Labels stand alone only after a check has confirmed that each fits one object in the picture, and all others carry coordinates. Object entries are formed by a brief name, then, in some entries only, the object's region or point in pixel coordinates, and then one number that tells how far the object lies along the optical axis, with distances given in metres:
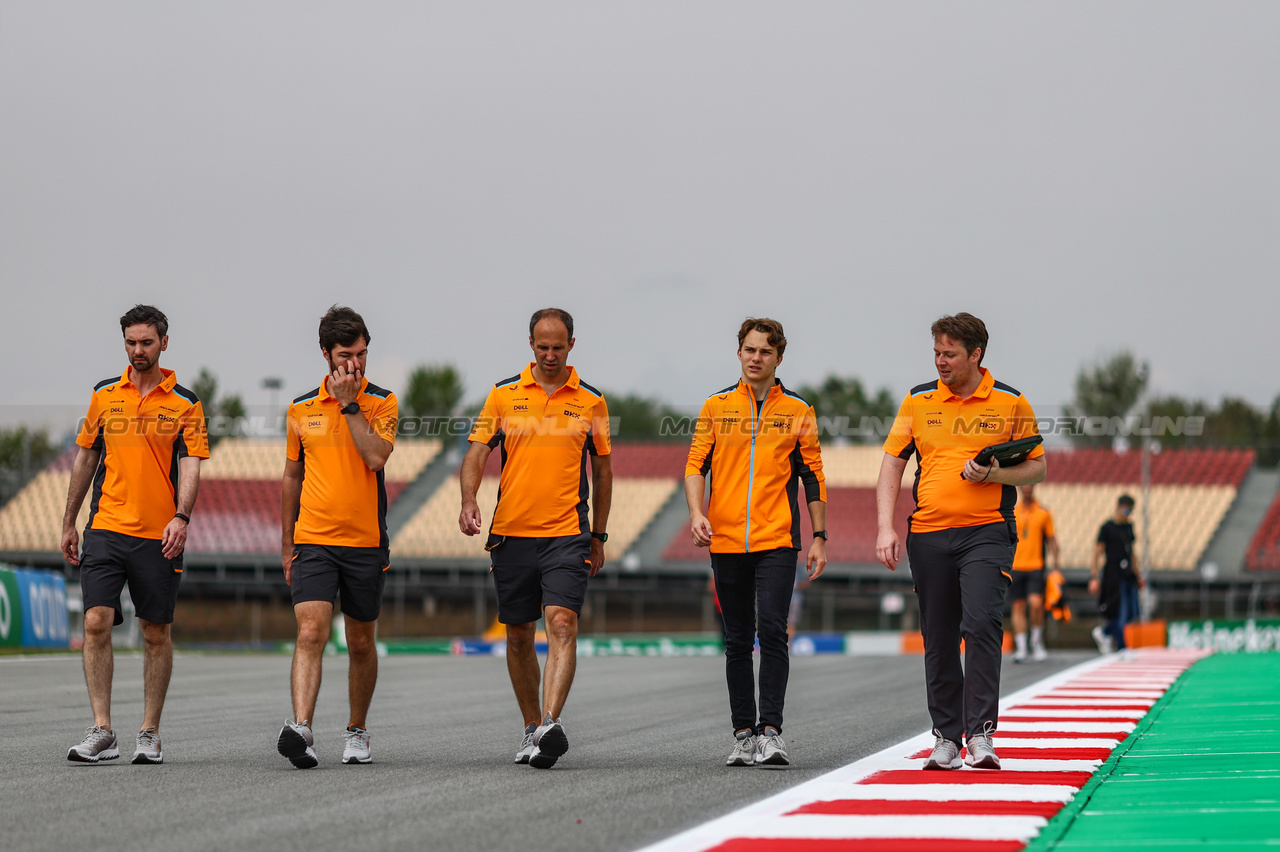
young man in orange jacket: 14.94
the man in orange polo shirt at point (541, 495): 14.92
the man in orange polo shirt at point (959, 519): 14.04
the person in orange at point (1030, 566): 36.03
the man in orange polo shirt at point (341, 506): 14.77
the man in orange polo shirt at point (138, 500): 15.19
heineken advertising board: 53.34
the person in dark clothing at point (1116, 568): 40.16
